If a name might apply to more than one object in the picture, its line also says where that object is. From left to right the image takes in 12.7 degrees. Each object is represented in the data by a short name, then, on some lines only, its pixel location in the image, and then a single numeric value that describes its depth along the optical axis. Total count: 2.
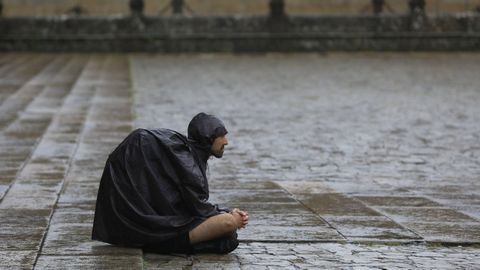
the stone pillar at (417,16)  56.89
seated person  11.31
